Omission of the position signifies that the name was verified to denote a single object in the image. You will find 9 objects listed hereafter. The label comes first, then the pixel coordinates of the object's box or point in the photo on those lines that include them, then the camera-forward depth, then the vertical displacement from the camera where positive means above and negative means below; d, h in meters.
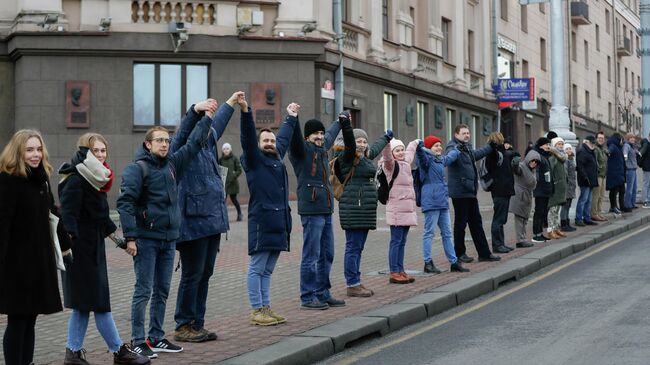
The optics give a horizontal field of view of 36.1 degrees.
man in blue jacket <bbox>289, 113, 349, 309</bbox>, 9.28 -0.16
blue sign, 34.78 +3.53
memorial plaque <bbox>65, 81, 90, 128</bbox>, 24.47 +2.18
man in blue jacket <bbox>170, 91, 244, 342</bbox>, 7.68 -0.27
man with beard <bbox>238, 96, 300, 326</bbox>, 8.58 -0.21
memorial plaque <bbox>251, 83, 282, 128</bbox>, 25.19 +2.19
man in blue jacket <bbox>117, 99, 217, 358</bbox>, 7.09 -0.17
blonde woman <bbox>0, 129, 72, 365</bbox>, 6.19 -0.33
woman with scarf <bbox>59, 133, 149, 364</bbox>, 6.72 -0.36
